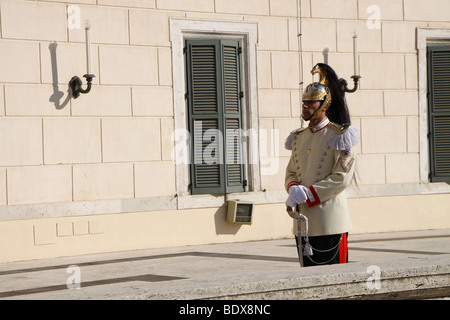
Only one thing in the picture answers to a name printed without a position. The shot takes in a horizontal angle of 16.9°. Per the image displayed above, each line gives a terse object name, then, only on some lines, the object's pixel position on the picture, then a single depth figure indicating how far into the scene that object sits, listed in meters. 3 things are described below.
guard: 8.79
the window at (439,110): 19.80
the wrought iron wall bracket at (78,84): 16.06
